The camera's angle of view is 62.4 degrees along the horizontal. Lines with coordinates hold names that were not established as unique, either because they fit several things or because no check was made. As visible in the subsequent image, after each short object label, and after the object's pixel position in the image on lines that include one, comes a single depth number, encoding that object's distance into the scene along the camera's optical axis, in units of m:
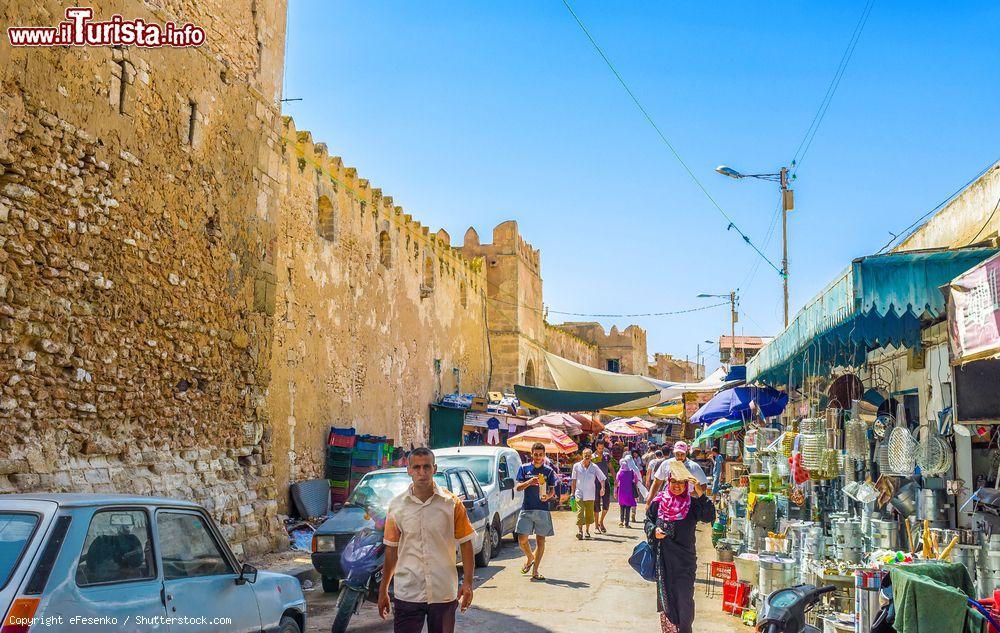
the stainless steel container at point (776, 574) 6.82
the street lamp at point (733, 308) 35.80
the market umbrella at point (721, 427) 13.61
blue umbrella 12.56
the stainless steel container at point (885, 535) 6.36
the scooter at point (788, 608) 4.89
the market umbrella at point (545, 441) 19.33
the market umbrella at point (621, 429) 24.61
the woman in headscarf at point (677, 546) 6.10
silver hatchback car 3.38
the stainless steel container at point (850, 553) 6.36
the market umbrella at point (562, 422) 22.44
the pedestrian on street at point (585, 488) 13.27
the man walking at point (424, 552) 4.45
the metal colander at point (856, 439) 7.45
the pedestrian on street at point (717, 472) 15.23
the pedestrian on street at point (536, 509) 9.70
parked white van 11.58
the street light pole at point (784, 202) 18.25
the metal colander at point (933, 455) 6.40
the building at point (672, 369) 61.91
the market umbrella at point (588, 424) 25.27
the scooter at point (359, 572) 6.79
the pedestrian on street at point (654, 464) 13.99
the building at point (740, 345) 31.04
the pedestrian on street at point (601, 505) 14.39
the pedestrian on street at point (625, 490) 15.59
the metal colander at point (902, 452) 6.53
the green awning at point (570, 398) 24.11
